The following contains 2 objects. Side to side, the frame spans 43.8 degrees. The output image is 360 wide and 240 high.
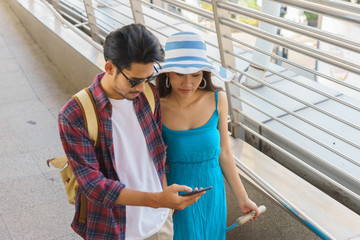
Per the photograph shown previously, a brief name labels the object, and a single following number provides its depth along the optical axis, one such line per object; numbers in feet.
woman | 7.37
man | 5.82
